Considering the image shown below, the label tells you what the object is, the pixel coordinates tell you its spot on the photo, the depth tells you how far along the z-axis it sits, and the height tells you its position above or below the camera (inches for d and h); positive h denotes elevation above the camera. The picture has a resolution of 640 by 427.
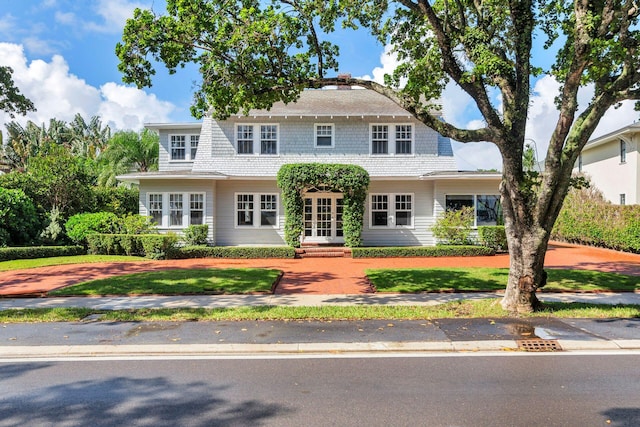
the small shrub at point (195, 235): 813.9 -19.6
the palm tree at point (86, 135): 1968.5 +503.5
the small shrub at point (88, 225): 789.2 -0.9
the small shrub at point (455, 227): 821.2 -5.1
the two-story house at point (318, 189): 854.5 +83.9
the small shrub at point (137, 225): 792.3 -1.0
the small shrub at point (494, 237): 807.7 -23.5
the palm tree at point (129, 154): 1306.6 +216.8
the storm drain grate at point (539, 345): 264.7 -74.2
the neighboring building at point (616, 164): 934.4 +142.4
